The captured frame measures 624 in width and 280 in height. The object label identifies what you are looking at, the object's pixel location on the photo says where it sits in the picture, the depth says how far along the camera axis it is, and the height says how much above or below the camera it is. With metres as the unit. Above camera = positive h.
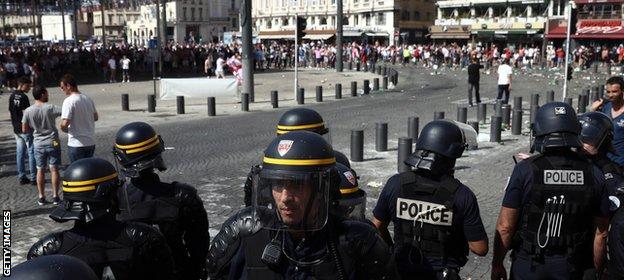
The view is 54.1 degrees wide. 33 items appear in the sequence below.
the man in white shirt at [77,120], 7.66 -0.86
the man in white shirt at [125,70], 29.18 -0.90
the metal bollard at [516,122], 13.71 -1.62
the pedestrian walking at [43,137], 8.20 -1.14
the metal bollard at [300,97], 20.47 -1.54
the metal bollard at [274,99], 19.53 -1.53
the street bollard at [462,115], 13.95 -1.47
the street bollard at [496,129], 12.81 -1.65
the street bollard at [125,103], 18.77 -1.57
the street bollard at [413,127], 12.55 -1.56
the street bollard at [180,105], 17.98 -1.58
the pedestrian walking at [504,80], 18.08 -0.89
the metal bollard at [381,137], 11.88 -1.68
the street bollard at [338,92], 22.28 -1.49
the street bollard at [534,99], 16.58 -1.33
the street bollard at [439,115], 13.21 -1.40
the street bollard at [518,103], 16.97 -1.49
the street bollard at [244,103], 18.77 -1.58
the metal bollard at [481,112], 15.51 -1.58
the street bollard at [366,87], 24.03 -1.43
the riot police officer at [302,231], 2.22 -0.67
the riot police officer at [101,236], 2.88 -0.89
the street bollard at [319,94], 21.09 -1.48
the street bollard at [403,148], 10.09 -1.61
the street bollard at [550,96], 17.80 -1.34
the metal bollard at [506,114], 14.91 -1.56
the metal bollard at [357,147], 10.94 -1.72
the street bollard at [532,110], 15.06 -1.50
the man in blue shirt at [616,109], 6.41 -0.66
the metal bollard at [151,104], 18.28 -1.56
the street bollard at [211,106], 17.62 -1.57
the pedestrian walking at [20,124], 9.35 -1.11
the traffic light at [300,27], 21.48 +0.83
